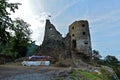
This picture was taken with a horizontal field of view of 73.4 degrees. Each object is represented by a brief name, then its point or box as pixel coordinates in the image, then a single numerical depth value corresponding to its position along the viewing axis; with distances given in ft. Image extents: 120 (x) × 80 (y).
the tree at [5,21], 30.21
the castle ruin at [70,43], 44.66
